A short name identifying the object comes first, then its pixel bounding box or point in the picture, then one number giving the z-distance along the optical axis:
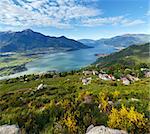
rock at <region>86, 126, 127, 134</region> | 6.19
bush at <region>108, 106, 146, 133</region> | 6.94
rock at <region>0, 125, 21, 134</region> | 7.24
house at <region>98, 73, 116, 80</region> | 31.89
